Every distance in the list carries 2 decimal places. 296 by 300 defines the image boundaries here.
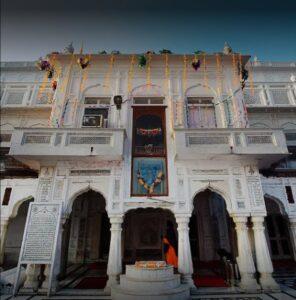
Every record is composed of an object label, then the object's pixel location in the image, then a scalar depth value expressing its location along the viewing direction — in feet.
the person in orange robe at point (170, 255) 26.74
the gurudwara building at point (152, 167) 27.27
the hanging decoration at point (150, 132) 32.55
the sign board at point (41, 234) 23.77
